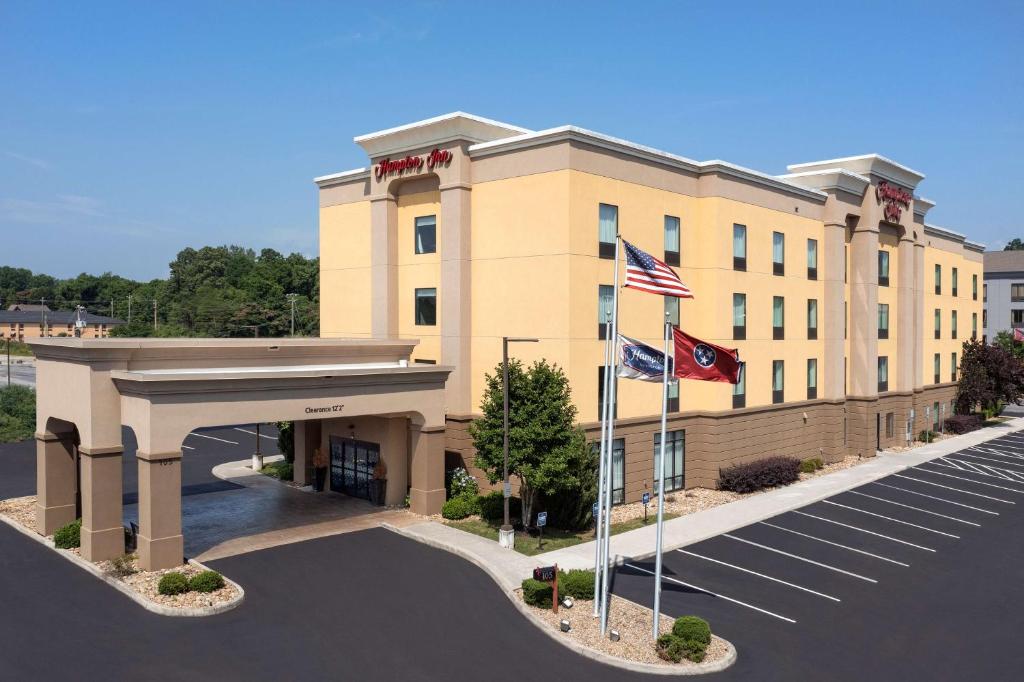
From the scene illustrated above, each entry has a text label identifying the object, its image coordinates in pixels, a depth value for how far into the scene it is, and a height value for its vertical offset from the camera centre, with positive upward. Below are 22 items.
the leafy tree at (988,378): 61.41 -3.11
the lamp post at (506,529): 27.70 -6.49
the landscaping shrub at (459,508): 31.58 -6.62
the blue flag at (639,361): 20.52 -0.62
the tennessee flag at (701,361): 20.12 -0.60
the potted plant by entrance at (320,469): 36.91 -5.98
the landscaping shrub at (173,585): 22.34 -6.75
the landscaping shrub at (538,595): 22.12 -6.94
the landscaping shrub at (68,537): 27.11 -6.62
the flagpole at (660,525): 19.88 -4.57
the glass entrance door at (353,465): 35.47 -5.66
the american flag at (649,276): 20.48 +1.53
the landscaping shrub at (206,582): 22.58 -6.77
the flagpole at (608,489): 20.53 -3.90
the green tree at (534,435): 28.38 -3.45
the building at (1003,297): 99.62 +4.84
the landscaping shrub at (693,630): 19.22 -6.88
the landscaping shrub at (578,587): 22.77 -6.91
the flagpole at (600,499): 21.44 -4.37
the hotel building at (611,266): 32.88 +3.08
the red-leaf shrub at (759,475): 37.62 -6.44
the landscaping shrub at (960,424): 59.34 -6.34
